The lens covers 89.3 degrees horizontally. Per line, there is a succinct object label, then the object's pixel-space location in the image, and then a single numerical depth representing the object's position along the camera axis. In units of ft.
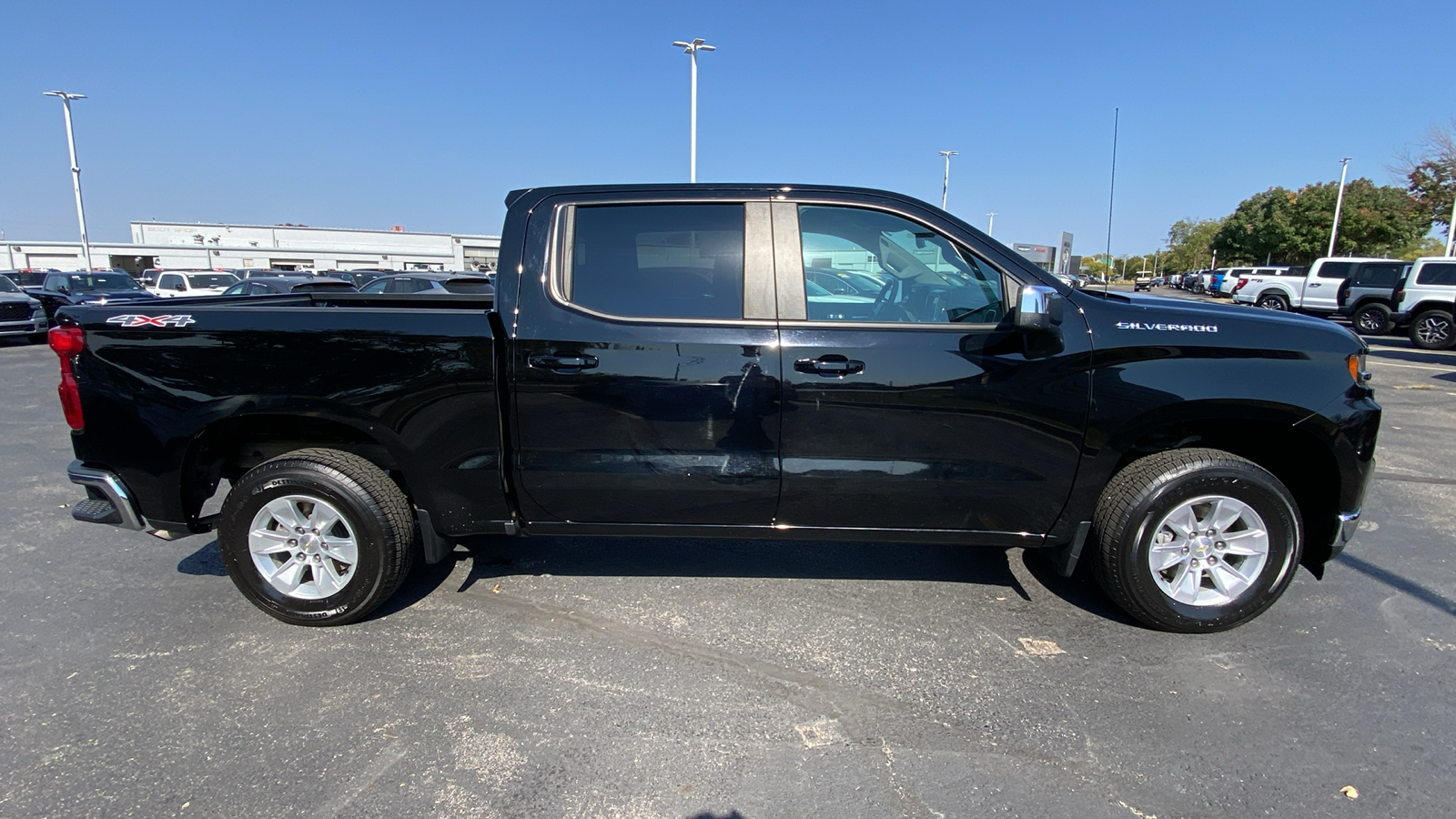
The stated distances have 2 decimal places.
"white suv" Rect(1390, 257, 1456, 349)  51.31
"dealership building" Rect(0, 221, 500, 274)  199.72
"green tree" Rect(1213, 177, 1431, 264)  142.61
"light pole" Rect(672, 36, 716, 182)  67.97
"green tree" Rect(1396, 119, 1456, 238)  87.30
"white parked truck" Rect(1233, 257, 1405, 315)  66.80
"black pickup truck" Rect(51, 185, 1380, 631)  9.76
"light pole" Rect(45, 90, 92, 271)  112.68
